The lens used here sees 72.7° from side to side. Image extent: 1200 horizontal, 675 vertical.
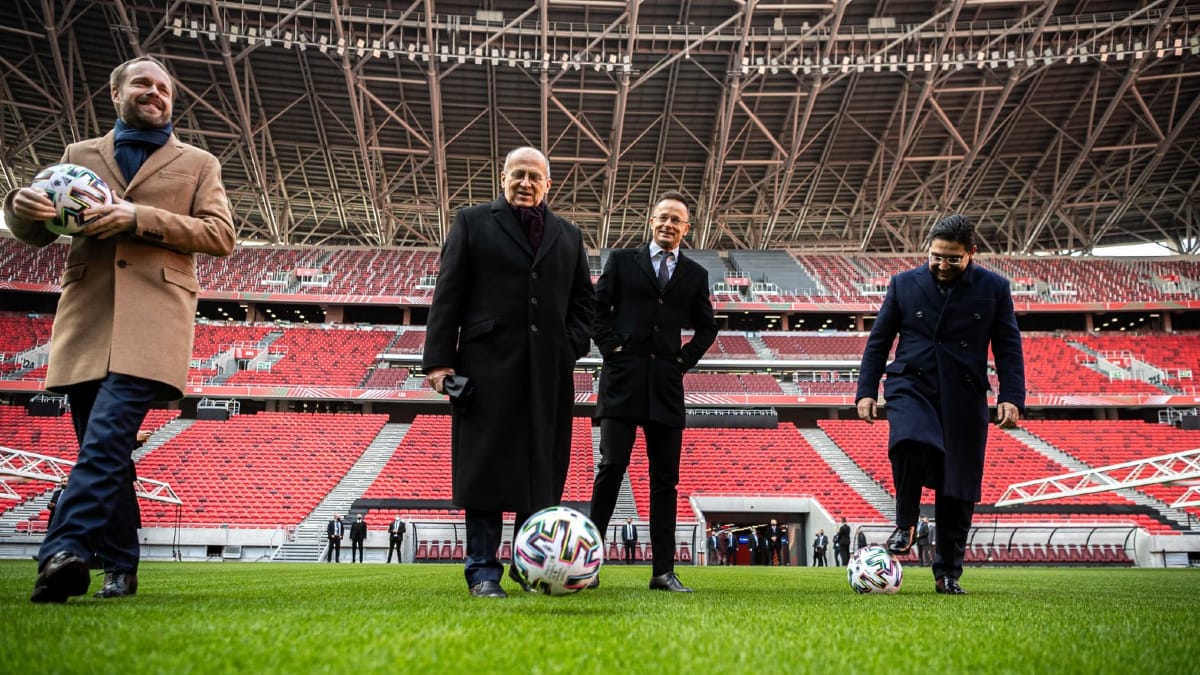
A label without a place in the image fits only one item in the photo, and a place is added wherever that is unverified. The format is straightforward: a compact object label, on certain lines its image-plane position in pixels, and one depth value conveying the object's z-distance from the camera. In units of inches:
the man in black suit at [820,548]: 773.7
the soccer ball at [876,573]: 194.2
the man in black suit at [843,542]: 735.7
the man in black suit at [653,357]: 187.8
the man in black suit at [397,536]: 723.4
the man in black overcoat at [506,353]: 145.2
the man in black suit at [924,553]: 694.8
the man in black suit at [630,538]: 714.2
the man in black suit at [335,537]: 716.7
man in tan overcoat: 115.3
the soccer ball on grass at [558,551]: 121.7
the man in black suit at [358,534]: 721.6
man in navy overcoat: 180.1
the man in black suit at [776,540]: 783.1
